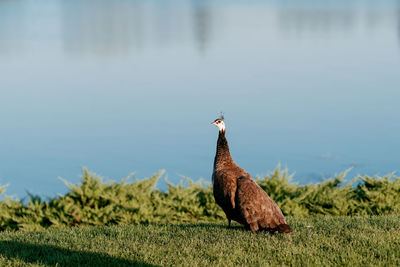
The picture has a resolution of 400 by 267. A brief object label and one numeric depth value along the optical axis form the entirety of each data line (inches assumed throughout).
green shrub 825.5
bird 594.5
